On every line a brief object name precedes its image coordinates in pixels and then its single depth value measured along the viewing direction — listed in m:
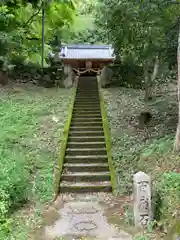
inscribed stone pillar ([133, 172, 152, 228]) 3.79
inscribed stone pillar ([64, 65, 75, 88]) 10.13
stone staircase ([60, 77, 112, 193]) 5.15
